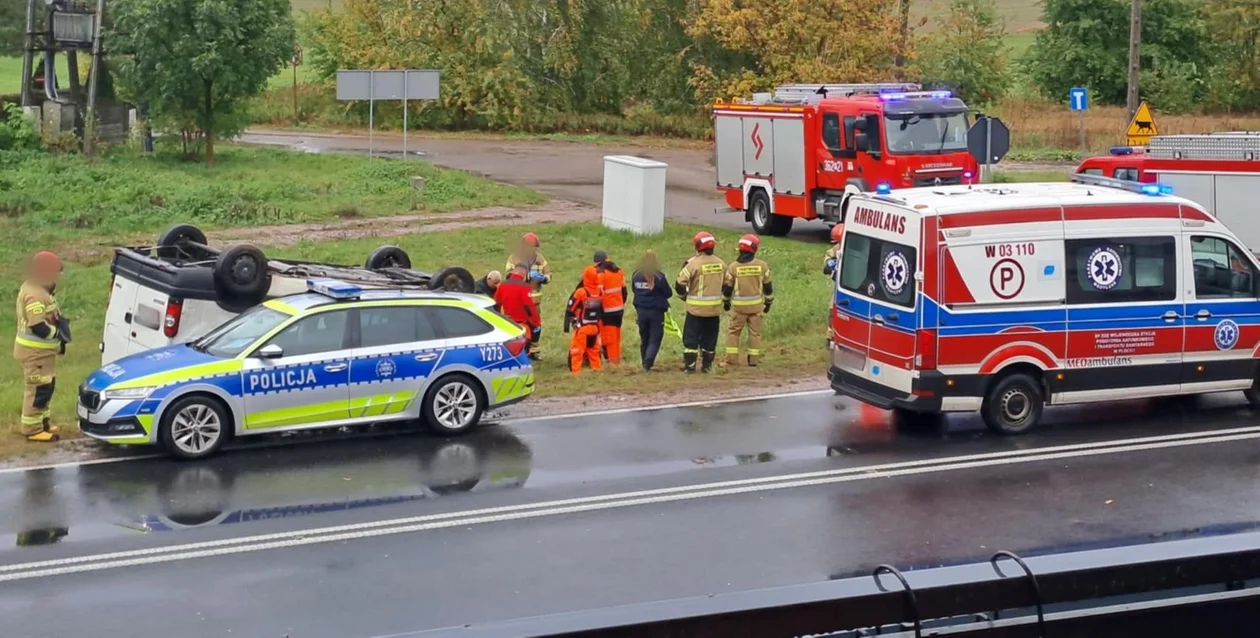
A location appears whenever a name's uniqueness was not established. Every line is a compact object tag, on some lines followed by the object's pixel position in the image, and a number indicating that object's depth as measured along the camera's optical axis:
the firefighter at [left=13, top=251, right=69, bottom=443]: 13.14
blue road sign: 32.25
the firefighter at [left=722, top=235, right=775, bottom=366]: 16.23
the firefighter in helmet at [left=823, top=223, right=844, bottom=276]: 16.44
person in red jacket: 16.05
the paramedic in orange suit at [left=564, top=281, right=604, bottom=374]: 16.34
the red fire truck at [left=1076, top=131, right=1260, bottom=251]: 20.73
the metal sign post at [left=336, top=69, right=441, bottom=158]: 36.25
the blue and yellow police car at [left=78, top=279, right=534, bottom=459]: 12.28
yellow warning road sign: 27.09
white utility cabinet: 27.33
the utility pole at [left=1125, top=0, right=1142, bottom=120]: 30.94
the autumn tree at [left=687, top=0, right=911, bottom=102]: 44.62
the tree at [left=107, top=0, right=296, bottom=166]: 36.41
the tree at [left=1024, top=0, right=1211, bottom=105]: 56.94
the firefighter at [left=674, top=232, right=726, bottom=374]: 16.06
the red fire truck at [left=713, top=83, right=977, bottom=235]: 25.88
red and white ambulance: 12.84
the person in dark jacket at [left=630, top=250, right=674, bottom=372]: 16.31
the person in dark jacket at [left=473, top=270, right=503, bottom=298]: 16.38
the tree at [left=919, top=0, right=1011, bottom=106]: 48.50
